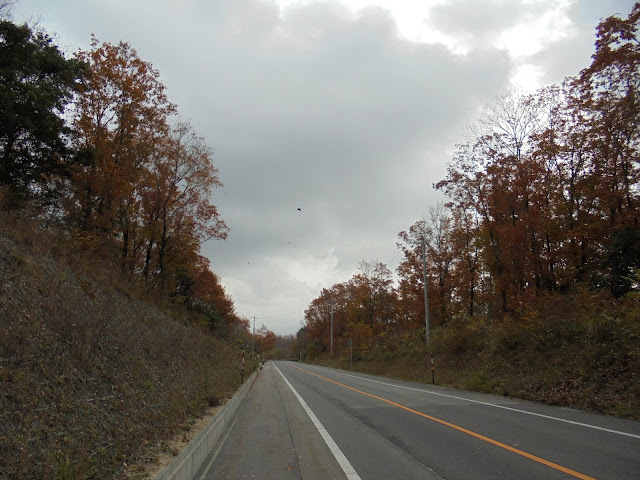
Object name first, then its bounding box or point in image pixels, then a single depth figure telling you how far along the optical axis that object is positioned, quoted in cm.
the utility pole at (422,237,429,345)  2656
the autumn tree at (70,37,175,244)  1880
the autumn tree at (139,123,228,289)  2558
